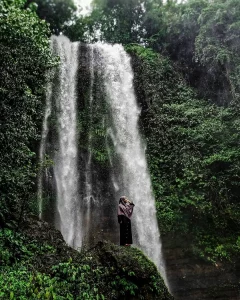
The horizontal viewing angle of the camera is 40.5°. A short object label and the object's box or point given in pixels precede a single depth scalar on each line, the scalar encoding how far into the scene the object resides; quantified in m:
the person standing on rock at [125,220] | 7.70
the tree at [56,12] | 21.50
